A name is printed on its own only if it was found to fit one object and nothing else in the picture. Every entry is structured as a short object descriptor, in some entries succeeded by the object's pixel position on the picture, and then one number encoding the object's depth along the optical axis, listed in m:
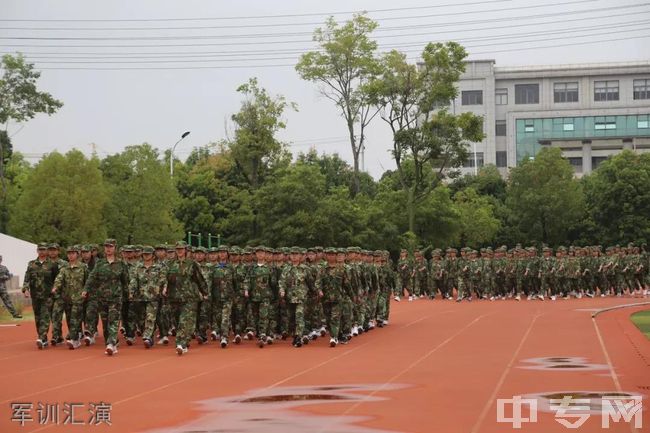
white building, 88.81
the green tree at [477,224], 58.41
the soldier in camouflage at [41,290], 19.02
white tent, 36.44
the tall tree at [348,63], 50.50
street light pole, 47.22
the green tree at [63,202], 39.00
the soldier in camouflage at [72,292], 18.45
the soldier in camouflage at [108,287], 17.88
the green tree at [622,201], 55.41
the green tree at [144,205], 41.84
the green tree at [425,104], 48.09
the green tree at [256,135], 48.22
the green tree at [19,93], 44.12
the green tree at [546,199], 56.94
